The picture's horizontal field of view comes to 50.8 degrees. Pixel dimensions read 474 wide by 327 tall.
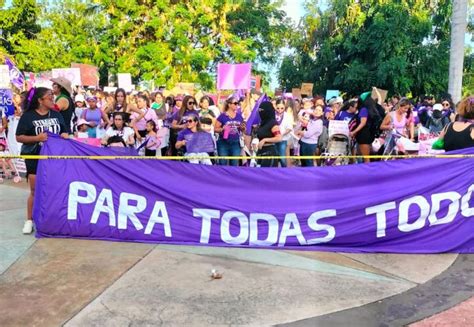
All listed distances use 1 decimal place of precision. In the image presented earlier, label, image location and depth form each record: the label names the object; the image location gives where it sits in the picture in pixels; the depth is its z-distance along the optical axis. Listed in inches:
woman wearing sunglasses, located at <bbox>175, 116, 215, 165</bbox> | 307.4
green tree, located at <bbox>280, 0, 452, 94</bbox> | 1013.3
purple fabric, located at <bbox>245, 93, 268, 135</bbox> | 375.9
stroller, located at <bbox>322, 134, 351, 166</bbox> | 369.3
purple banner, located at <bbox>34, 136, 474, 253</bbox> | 217.6
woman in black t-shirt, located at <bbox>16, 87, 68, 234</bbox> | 234.7
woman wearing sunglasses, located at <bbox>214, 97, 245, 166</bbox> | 332.8
